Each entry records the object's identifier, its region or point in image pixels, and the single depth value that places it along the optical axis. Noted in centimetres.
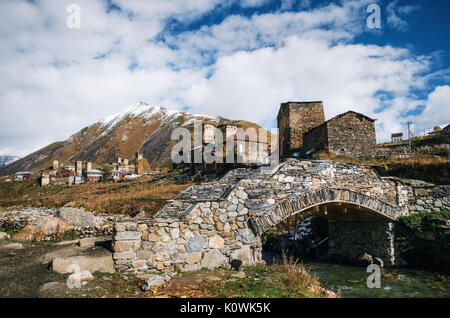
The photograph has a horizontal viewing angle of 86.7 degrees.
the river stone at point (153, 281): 493
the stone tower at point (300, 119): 2400
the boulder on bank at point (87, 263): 506
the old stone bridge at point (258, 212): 602
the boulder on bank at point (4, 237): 882
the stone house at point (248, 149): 3281
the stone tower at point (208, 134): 4209
